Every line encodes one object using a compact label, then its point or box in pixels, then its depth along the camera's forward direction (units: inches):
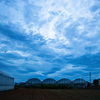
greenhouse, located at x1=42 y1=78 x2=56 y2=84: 2335.1
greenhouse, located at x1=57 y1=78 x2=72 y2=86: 2284.0
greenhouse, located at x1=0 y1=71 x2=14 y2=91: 895.1
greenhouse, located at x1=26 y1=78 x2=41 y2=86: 2347.4
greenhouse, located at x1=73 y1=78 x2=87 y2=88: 2254.2
